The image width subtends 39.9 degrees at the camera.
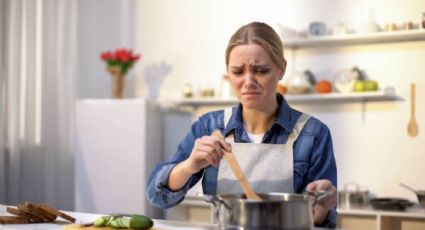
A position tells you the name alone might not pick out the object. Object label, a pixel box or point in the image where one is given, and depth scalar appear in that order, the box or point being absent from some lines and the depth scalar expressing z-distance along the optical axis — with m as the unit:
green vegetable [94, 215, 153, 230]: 1.56
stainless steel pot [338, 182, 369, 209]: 3.97
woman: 1.79
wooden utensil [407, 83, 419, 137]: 4.13
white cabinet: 4.52
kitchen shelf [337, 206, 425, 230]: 3.61
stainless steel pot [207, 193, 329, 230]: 1.28
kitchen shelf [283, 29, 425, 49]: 4.04
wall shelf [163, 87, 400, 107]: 4.10
